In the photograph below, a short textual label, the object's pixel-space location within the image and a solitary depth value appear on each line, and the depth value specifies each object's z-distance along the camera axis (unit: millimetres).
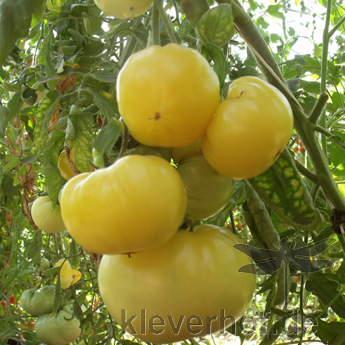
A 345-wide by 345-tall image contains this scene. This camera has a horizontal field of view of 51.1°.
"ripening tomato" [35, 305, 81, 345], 1275
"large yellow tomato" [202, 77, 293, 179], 311
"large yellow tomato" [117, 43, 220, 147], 304
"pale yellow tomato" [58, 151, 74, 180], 569
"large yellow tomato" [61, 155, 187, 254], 279
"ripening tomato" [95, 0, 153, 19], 411
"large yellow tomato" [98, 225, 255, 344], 327
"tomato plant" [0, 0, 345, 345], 292
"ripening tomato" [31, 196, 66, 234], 829
